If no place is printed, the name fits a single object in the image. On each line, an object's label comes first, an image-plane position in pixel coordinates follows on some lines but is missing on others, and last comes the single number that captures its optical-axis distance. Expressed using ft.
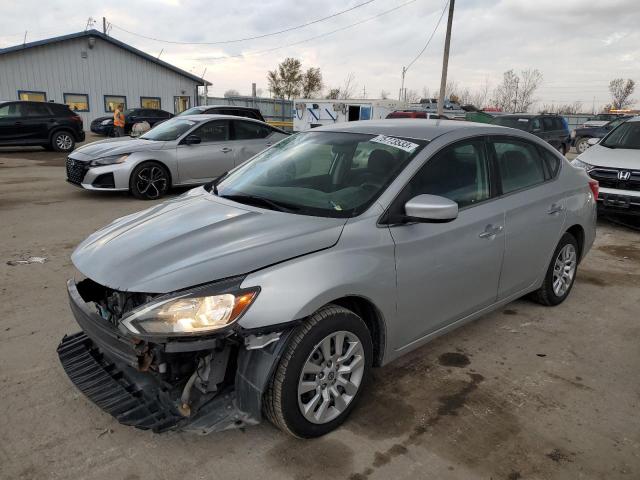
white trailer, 95.86
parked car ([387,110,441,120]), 67.71
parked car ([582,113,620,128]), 80.02
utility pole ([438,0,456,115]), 71.41
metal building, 86.58
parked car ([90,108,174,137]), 76.33
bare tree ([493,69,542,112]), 184.55
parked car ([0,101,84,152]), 51.17
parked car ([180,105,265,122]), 46.13
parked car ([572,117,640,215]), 23.25
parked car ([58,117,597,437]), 7.67
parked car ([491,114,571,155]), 54.49
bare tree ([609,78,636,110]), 190.39
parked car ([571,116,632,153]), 69.69
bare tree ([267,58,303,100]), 156.25
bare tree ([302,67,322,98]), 158.40
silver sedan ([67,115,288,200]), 27.89
